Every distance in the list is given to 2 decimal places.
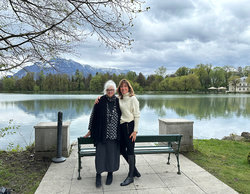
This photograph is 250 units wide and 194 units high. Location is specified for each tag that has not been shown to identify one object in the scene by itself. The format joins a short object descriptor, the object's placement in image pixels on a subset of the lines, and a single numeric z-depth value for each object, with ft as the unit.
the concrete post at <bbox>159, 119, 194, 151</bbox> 17.12
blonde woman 11.00
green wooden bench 11.86
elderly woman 10.87
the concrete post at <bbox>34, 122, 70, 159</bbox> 15.24
